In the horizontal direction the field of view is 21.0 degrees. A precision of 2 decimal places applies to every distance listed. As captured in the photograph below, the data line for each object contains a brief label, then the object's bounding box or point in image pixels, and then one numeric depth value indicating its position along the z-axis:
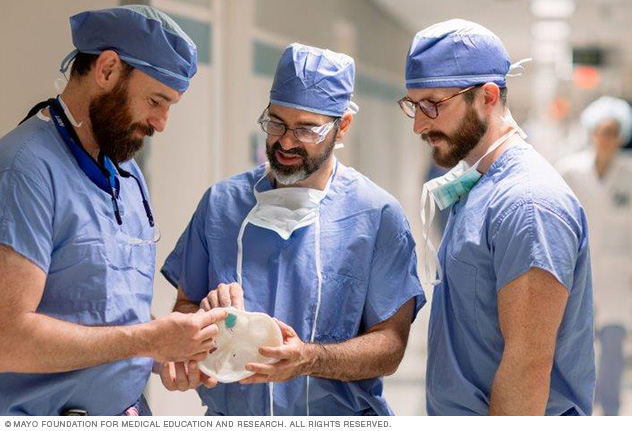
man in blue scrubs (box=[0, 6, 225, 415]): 2.72
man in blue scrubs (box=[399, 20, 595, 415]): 2.76
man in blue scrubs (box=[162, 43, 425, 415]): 2.95
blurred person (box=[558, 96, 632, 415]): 5.00
